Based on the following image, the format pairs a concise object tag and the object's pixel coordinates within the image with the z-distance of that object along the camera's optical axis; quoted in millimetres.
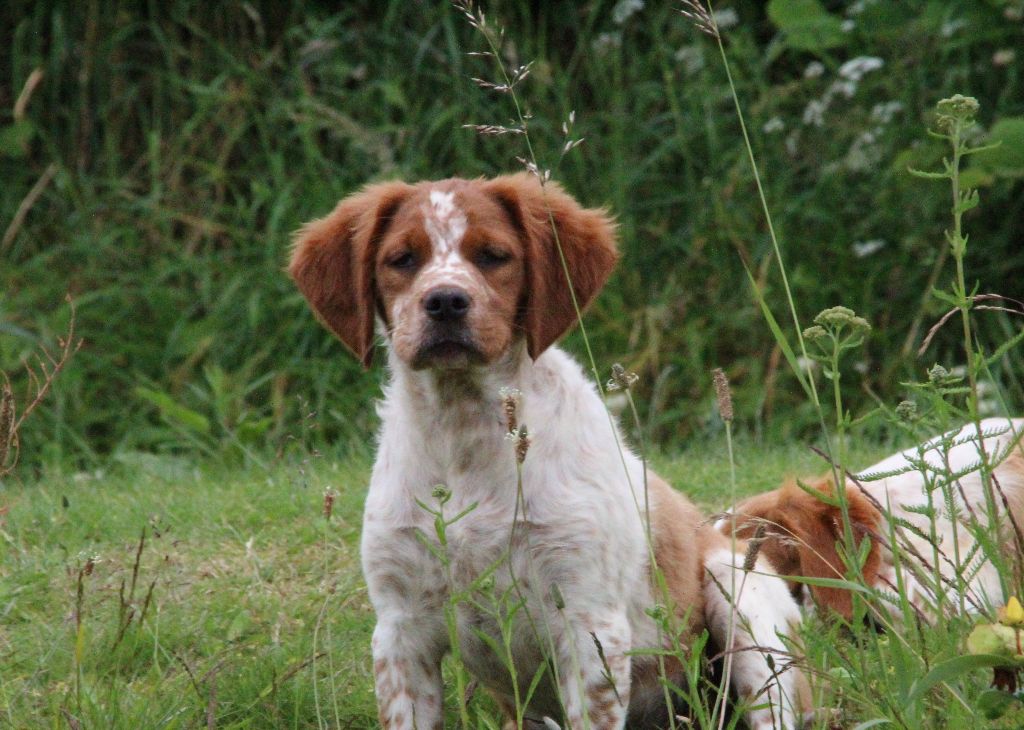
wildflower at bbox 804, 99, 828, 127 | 13789
